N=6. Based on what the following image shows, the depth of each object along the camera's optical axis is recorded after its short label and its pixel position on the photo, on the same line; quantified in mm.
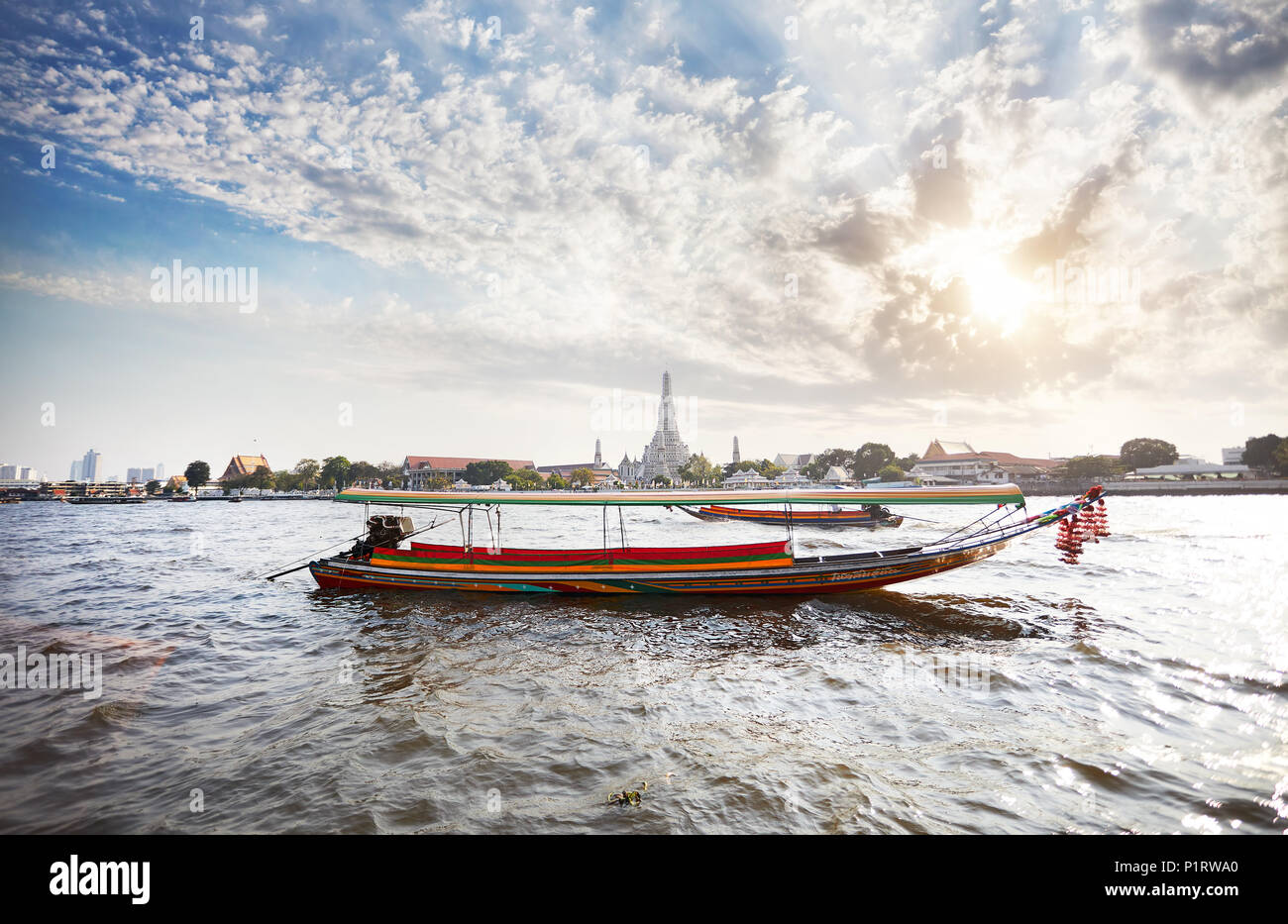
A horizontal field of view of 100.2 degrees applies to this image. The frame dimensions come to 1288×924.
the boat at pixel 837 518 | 48269
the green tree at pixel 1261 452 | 96212
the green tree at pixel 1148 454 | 118938
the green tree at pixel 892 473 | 129375
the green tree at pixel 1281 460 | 86050
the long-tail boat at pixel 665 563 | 17094
